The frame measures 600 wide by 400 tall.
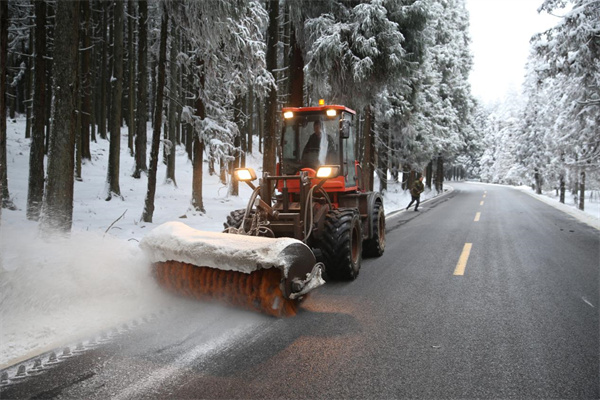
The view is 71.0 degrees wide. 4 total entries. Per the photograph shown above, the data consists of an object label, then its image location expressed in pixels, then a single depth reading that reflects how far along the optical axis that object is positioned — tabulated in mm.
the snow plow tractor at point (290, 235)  4602
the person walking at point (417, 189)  20031
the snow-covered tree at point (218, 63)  9469
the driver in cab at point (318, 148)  7523
